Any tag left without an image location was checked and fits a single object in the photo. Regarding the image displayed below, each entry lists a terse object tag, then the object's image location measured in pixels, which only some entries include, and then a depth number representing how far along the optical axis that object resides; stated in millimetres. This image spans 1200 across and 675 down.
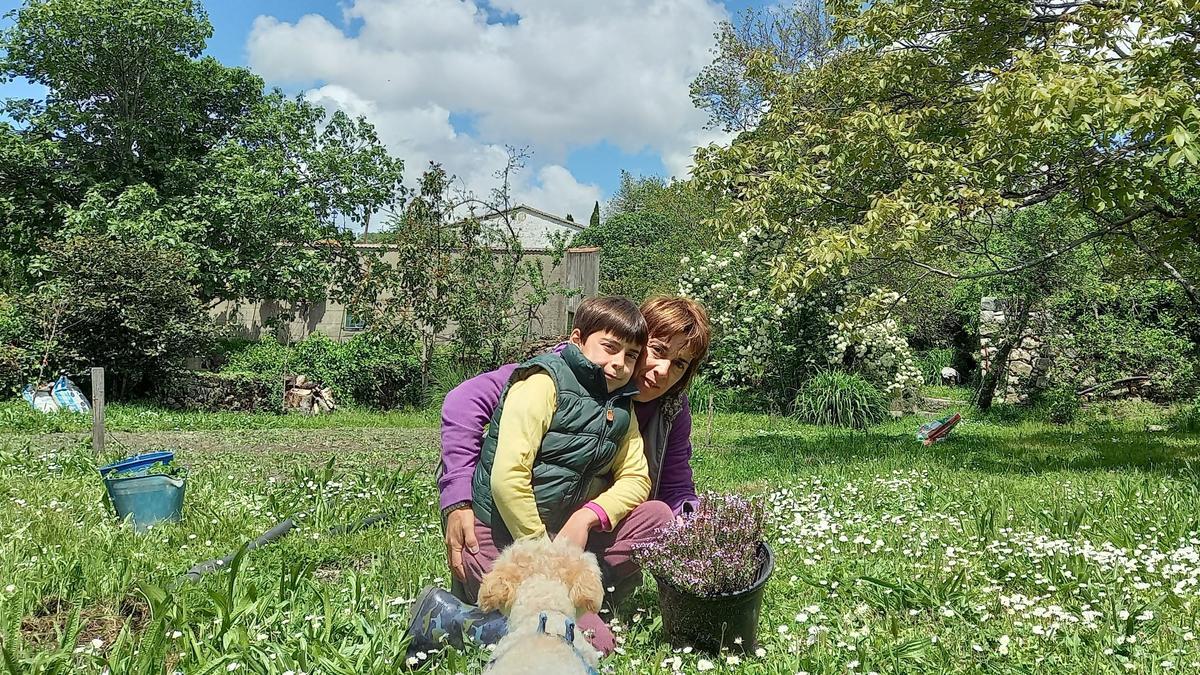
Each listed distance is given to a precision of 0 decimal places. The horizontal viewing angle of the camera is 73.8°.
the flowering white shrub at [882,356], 12477
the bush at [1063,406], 11844
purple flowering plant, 2500
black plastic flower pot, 2533
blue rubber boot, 2352
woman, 2588
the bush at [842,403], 12109
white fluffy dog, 1898
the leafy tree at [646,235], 23453
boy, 2414
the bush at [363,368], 13438
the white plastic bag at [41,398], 11070
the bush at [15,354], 11633
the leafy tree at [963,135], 5391
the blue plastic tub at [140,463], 4667
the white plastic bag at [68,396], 11383
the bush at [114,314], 11977
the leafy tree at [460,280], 12953
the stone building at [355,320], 14098
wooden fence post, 6684
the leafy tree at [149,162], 15266
